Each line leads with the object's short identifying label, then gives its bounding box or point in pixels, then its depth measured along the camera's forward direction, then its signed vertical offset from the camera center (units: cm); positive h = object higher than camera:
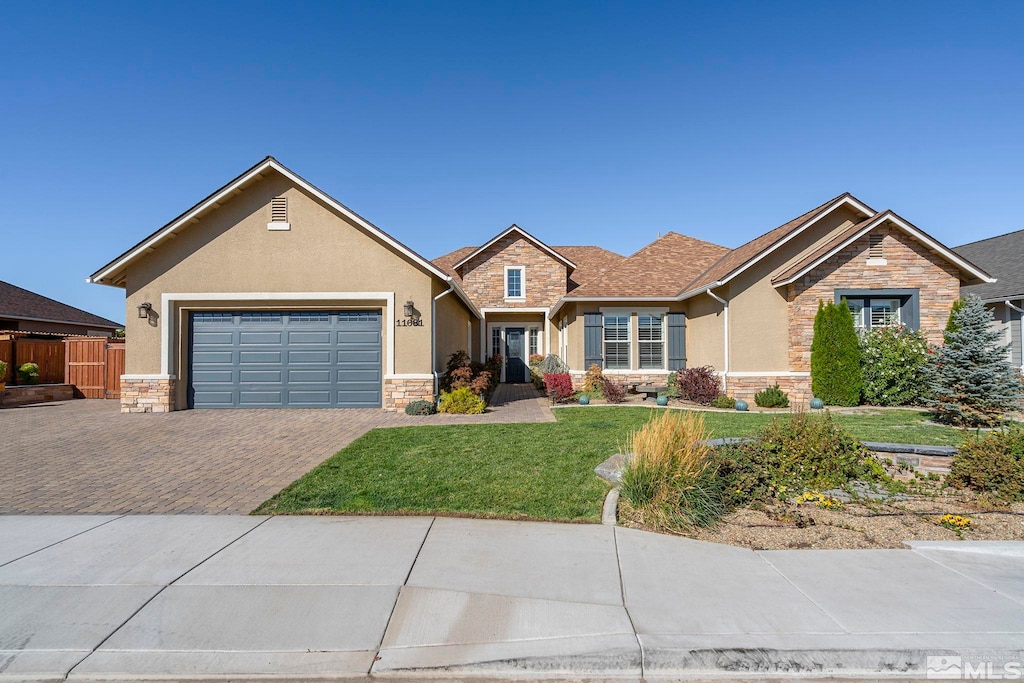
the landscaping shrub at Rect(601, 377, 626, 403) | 1513 -127
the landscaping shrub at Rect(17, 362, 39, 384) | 1665 -67
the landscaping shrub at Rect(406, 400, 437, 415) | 1265 -141
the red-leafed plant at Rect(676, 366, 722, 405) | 1435 -103
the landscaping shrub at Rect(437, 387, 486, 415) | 1292 -133
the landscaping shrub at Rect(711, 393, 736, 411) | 1394 -146
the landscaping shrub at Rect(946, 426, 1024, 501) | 571 -135
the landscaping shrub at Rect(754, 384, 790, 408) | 1384 -133
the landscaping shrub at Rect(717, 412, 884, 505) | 586 -137
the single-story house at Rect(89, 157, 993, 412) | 1306 +136
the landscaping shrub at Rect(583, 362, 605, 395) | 1623 -98
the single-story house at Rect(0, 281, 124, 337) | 2175 +160
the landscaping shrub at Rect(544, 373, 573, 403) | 1530 -111
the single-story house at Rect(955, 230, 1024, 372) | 1734 +214
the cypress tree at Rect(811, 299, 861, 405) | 1324 -20
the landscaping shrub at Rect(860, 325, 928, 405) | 1334 -46
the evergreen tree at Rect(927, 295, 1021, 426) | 1047 -58
